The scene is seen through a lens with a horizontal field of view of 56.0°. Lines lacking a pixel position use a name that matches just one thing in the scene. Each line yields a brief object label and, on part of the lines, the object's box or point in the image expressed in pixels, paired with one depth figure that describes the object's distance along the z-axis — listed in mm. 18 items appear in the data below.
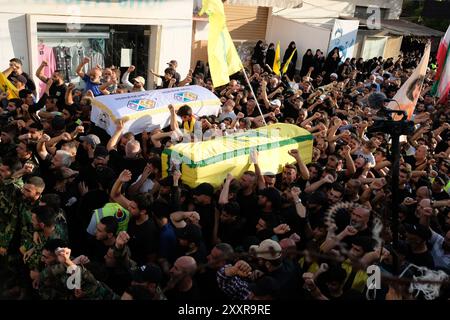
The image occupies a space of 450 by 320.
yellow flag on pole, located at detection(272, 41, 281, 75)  10266
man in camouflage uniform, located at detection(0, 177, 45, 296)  3328
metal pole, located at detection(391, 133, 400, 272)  2516
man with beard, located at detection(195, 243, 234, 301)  2849
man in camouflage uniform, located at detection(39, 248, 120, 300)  2535
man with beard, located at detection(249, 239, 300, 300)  2752
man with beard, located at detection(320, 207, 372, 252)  3195
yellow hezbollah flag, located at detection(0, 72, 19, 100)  5992
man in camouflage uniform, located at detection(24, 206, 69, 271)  3008
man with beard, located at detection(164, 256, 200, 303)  2564
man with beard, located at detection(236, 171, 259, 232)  3832
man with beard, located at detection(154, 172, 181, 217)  3623
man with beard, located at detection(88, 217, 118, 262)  3059
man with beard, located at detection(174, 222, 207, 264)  3027
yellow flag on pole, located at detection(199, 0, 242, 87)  5313
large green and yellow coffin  4336
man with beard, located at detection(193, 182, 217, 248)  3684
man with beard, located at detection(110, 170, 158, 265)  3178
